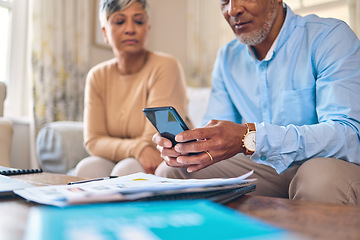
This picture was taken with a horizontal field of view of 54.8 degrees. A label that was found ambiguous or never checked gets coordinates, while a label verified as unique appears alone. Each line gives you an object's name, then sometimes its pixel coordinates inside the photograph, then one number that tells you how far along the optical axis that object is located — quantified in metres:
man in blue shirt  0.82
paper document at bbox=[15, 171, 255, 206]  0.49
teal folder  0.35
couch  1.86
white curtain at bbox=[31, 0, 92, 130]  2.44
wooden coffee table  0.39
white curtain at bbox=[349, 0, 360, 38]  2.79
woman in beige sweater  1.55
